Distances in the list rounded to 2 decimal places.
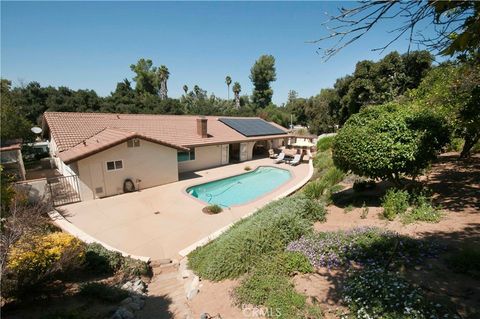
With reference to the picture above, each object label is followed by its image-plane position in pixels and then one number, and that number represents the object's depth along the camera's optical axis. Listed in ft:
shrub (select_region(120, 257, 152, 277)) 25.15
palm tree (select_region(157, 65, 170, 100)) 201.43
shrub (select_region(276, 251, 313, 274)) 18.65
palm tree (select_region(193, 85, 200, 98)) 247.29
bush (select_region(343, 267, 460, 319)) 12.03
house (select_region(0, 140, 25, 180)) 52.10
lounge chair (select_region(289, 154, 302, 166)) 78.23
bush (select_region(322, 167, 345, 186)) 44.91
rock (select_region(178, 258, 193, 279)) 25.17
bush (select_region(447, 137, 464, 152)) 48.61
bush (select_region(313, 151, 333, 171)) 65.26
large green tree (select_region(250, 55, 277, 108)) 190.08
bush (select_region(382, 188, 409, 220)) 25.00
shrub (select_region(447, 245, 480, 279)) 14.50
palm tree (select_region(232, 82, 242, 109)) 218.44
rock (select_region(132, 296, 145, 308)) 19.53
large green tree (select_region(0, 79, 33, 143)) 73.31
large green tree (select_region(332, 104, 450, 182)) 26.03
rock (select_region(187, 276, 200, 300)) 20.94
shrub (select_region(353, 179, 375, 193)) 36.14
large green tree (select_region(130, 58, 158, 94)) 177.78
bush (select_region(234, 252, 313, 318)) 15.06
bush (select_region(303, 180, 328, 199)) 37.70
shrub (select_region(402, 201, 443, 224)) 22.85
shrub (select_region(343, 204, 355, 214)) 29.57
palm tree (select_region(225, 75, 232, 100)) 233.17
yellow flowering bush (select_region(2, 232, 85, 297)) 16.92
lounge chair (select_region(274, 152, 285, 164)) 81.41
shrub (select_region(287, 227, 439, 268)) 17.43
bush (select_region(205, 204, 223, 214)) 41.45
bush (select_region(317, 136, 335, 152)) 90.03
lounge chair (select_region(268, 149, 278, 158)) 89.25
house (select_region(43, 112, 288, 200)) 46.85
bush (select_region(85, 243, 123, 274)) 25.59
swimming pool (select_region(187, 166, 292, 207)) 53.11
